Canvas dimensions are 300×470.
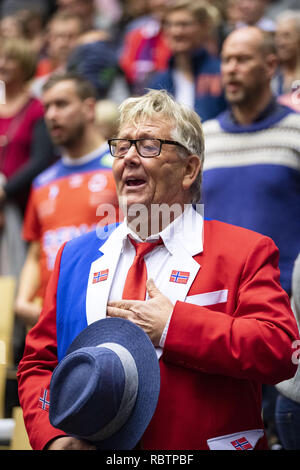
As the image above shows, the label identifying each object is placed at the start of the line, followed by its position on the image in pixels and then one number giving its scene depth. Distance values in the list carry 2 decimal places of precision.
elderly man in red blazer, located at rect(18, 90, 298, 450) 5.02
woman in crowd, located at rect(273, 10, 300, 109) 11.37
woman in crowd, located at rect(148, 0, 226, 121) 11.44
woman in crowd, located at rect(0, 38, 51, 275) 11.54
